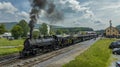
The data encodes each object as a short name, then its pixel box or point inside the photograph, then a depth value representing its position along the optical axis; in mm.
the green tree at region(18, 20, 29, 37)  53452
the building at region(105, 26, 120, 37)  51014
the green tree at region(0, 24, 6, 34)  37560
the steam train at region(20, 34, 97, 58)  11494
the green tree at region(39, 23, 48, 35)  58575
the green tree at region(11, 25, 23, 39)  41209
